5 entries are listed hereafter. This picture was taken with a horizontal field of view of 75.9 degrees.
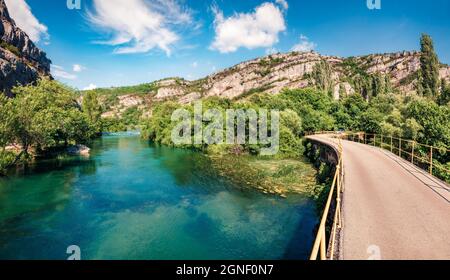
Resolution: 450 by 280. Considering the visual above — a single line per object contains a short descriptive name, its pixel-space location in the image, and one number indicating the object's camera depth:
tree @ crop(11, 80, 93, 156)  33.81
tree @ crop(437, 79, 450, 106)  42.47
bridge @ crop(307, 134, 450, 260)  7.60
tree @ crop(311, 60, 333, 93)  81.94
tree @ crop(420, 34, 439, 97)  53.12
